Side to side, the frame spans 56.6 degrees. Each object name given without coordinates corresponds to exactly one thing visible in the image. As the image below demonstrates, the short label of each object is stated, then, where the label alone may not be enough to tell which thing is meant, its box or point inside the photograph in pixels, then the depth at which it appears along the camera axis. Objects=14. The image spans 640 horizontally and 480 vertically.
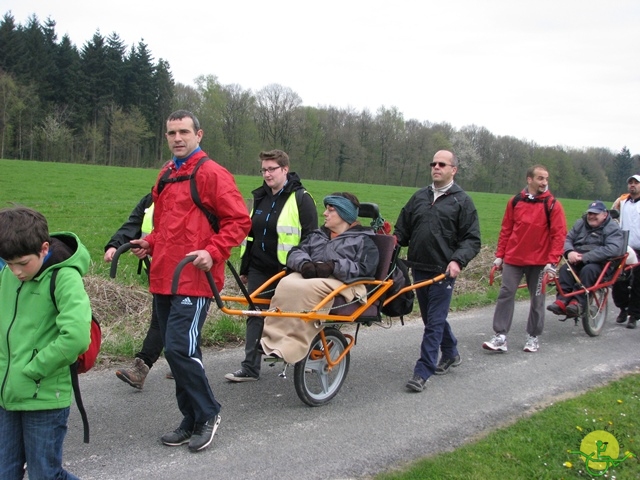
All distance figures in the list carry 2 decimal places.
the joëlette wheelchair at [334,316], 4.88
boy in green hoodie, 2.82
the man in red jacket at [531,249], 7.11
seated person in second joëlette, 8.29
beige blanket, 4.63
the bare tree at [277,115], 77.25
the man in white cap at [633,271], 8.89
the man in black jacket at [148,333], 5.07
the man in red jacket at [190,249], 4.04
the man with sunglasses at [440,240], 5.82
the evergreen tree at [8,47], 60.50
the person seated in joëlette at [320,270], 4.70
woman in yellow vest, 5.47
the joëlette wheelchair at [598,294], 8.02
